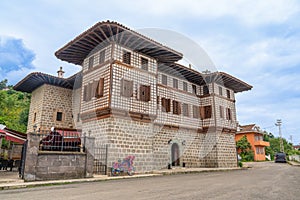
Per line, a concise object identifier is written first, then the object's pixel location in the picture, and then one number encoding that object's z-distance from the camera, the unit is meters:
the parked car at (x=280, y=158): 30.38
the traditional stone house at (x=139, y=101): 12.83
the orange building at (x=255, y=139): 38.08
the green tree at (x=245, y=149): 35.81
